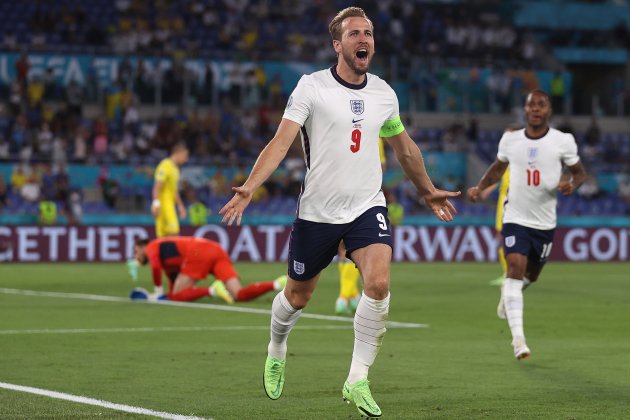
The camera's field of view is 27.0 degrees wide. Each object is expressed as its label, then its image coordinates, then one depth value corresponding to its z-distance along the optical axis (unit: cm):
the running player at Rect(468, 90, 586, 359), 1234
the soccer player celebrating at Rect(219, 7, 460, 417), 827
